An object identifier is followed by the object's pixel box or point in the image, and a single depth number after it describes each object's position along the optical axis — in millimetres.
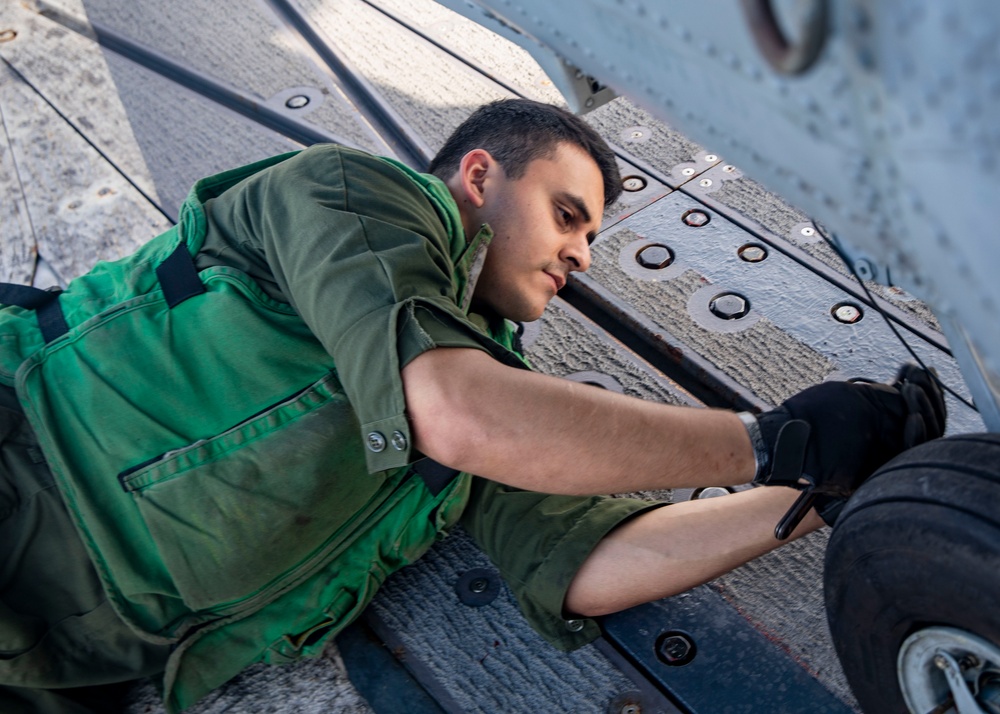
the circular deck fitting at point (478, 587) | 1975
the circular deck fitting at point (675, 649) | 1807
